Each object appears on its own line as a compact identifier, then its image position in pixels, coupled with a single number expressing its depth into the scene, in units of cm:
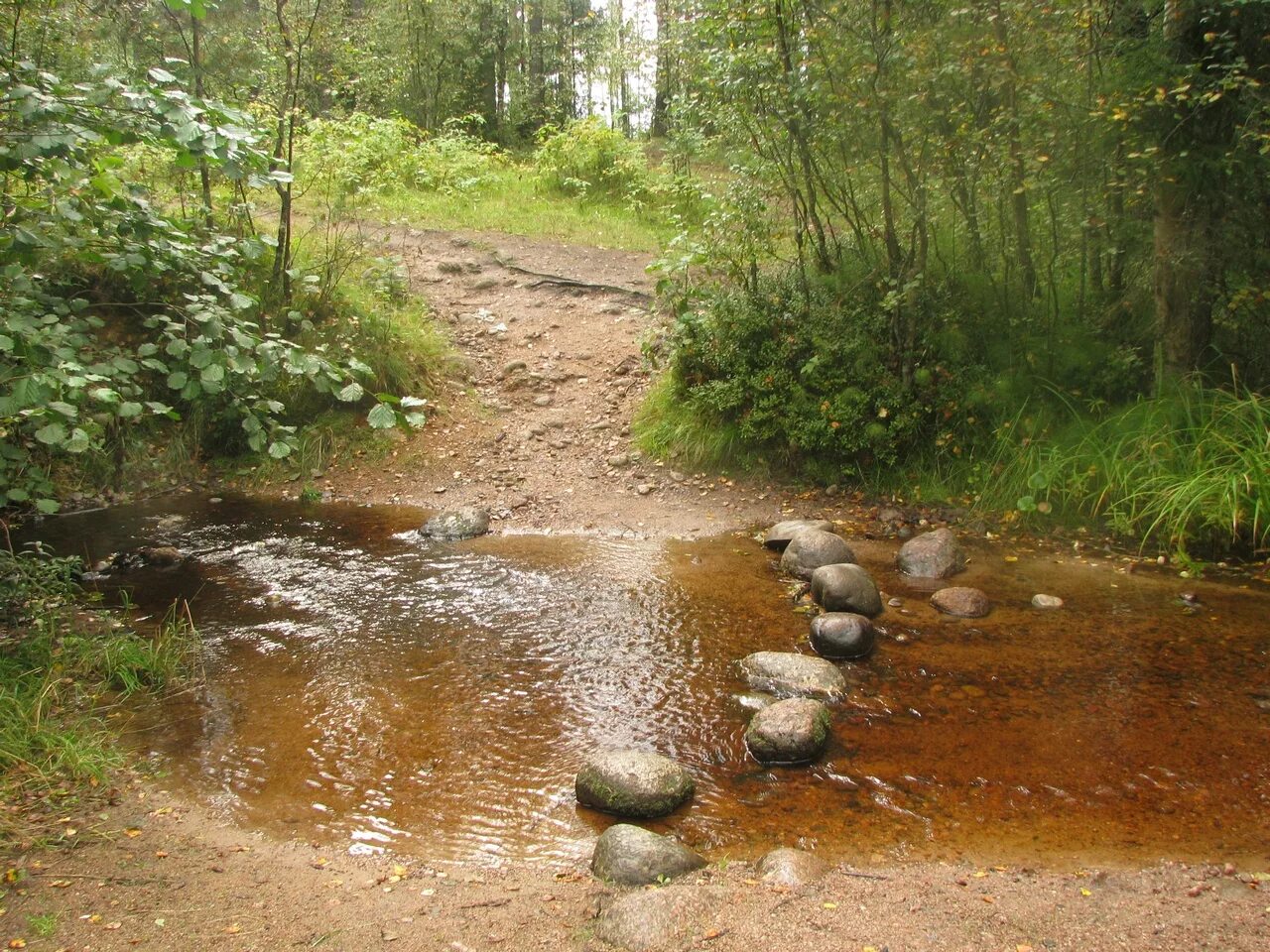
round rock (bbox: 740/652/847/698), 491
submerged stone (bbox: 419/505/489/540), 769
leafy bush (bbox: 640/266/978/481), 802
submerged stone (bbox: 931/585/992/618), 593
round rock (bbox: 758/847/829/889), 334
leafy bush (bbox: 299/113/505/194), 1056
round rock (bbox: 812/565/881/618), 587
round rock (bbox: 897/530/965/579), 667
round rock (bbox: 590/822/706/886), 339
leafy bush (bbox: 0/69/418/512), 333
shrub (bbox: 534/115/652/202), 1566
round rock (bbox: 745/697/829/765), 430
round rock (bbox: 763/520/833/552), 718
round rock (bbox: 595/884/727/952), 300
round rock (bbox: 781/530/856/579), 666
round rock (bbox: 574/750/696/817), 388
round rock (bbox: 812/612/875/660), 539
